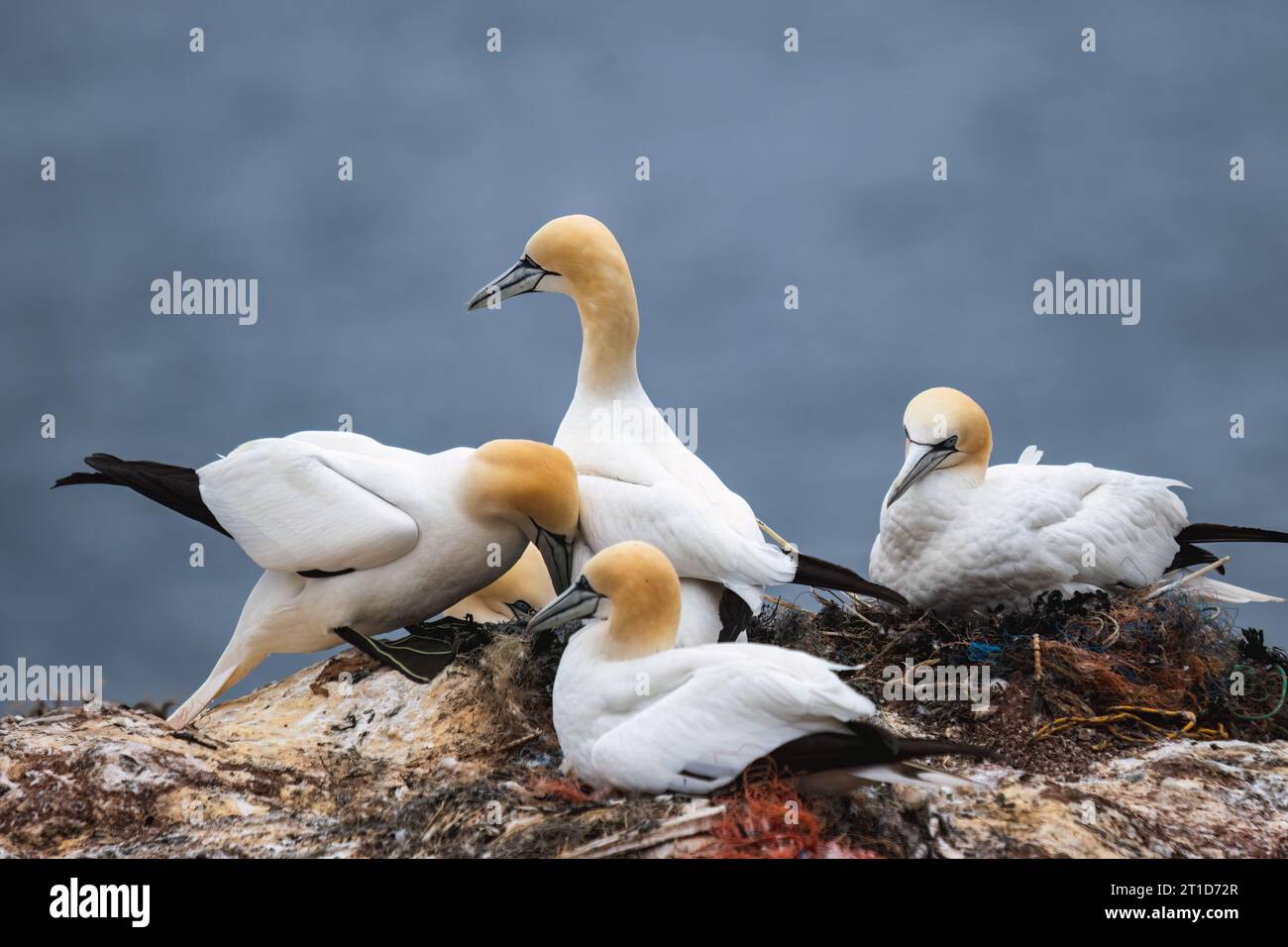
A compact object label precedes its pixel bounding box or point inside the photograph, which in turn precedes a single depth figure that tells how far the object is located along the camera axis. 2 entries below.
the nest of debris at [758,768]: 4.93
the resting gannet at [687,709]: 4.87
